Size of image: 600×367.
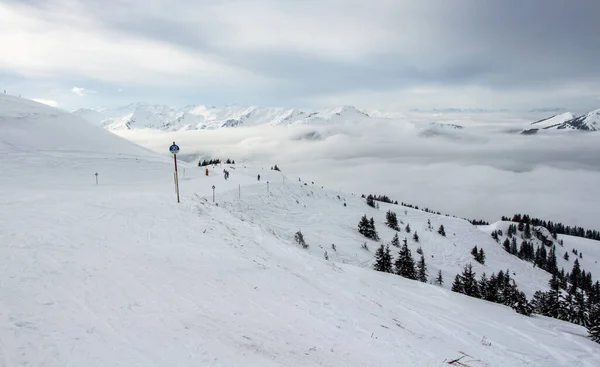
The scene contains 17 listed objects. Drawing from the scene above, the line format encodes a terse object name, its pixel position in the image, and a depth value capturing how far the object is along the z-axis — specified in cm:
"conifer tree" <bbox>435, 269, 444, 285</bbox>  5491
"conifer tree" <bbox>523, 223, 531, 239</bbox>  18431
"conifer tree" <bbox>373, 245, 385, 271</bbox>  4536
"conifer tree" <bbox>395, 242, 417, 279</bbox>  4512
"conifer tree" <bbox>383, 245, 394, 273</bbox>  4547
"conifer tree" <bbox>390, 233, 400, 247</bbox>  7049
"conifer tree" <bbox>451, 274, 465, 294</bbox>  4428
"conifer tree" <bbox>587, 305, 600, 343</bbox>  2217
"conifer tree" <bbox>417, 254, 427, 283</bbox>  5185
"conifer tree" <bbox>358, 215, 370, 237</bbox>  6764
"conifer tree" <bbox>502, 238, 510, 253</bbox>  14088
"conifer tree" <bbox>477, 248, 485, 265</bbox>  8322
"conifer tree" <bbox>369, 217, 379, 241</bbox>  6738
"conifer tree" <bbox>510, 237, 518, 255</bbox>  13976
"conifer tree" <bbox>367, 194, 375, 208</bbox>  10506
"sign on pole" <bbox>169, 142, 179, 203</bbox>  2213
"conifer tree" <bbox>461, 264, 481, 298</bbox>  4297
